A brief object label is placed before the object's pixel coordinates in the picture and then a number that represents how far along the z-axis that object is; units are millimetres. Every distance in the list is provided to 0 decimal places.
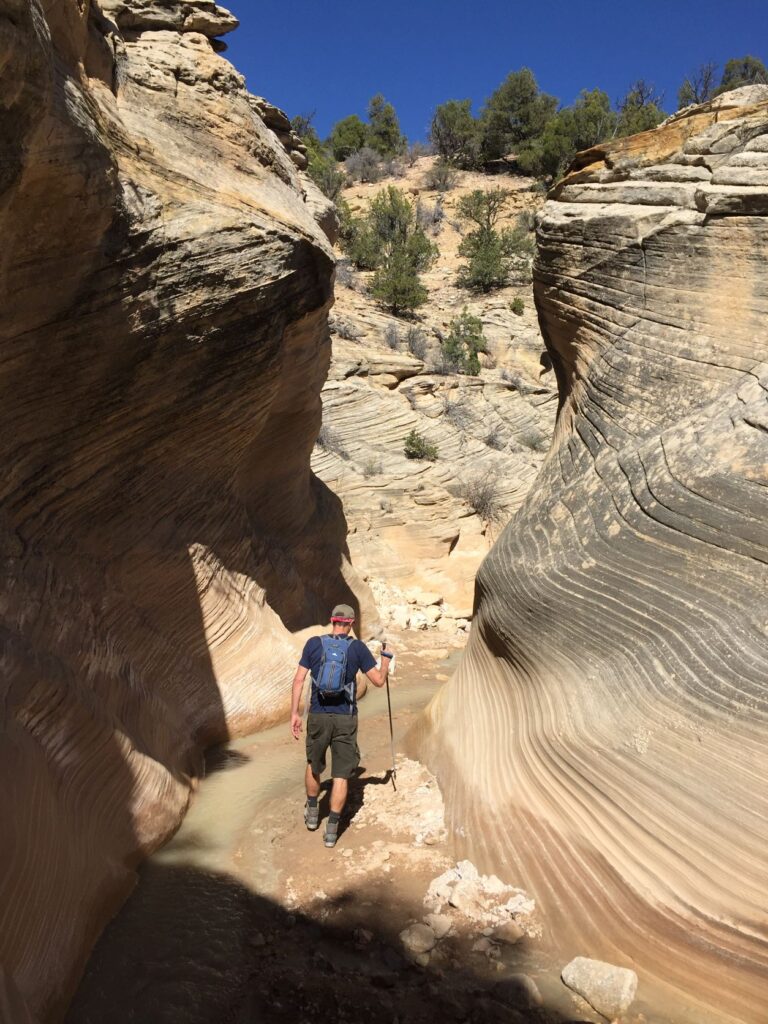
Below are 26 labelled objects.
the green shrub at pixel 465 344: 15844
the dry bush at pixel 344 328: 13875
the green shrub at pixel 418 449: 12170
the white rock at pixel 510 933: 3109
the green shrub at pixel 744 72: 30875
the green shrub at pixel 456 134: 30438
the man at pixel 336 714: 4227
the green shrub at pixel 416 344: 15769
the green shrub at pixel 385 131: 31969
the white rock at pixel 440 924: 3205
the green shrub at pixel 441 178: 28000
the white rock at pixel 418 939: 3129
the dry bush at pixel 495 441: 13891
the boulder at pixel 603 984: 2686
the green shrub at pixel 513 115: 29891
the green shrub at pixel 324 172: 22141
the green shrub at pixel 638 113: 24203
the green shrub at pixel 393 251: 17984
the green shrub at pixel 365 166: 28844
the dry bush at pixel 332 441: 11594
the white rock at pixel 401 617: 9695
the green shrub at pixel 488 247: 20828
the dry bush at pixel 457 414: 13461
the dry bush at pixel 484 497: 11898
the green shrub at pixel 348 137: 31781
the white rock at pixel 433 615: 9906
